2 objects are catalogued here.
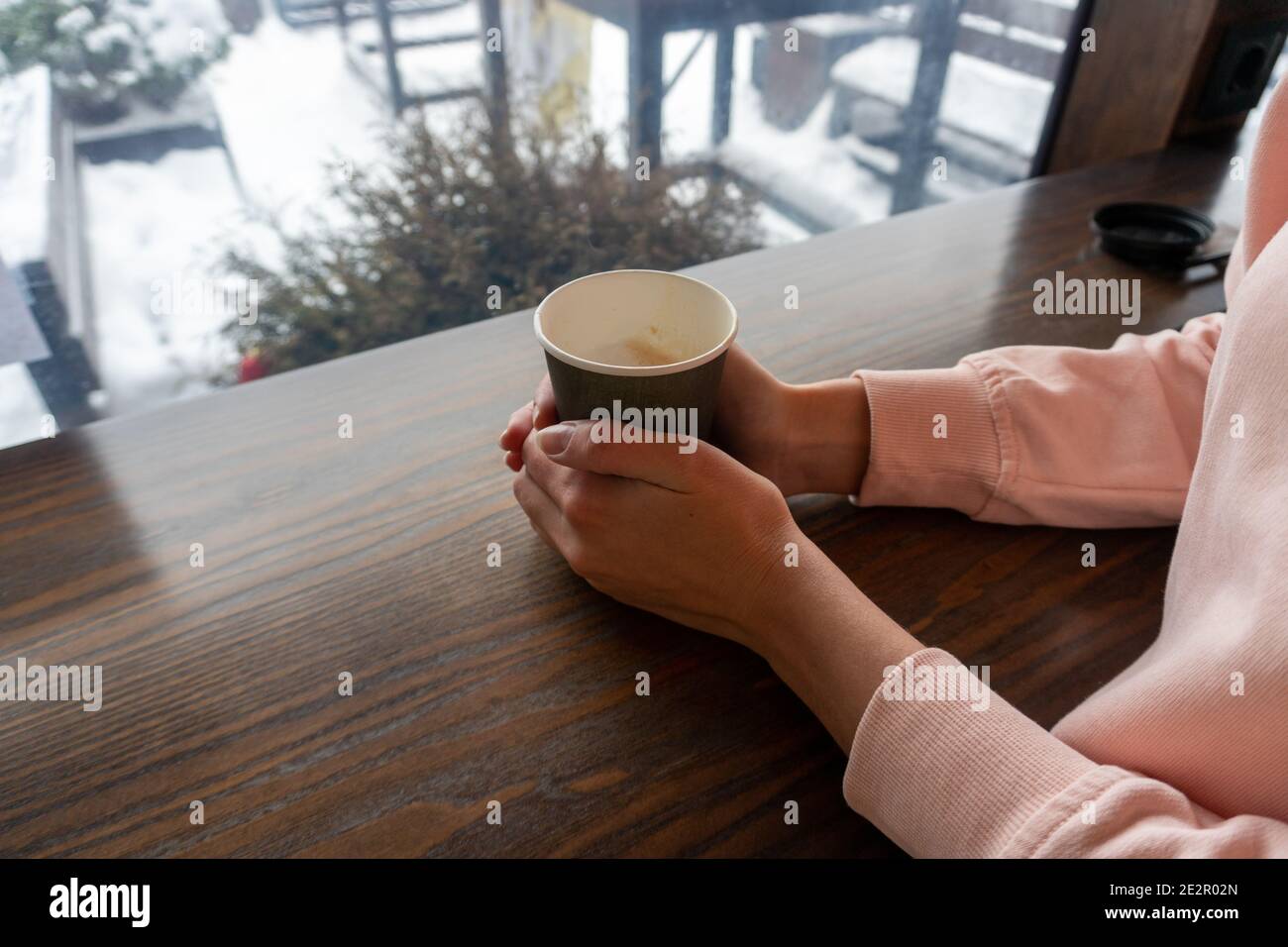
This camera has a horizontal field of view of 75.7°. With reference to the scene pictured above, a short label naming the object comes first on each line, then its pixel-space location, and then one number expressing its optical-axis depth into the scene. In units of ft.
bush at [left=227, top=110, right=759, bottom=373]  4.85
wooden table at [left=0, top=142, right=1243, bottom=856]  1.84
